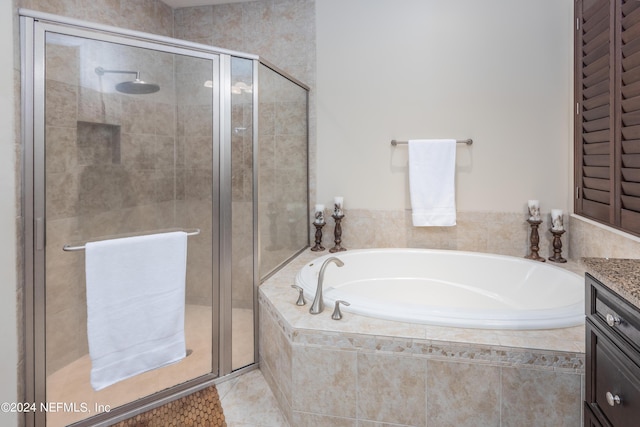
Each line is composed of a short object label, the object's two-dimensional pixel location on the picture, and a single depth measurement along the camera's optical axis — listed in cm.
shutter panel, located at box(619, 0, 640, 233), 138
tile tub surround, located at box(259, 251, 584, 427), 127
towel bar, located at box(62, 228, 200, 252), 146
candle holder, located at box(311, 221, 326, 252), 268
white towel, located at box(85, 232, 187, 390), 150
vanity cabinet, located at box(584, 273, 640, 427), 81
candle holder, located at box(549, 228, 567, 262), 229
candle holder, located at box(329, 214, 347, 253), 262
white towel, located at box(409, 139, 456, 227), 246
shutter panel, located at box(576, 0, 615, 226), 163
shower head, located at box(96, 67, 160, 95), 154
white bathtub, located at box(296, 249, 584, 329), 186
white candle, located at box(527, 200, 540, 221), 233
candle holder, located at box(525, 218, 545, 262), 233
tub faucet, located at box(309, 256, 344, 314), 160
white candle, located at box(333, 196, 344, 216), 262
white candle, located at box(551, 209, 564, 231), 229
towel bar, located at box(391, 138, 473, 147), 246
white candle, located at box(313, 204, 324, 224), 265
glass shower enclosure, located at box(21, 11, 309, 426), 143
